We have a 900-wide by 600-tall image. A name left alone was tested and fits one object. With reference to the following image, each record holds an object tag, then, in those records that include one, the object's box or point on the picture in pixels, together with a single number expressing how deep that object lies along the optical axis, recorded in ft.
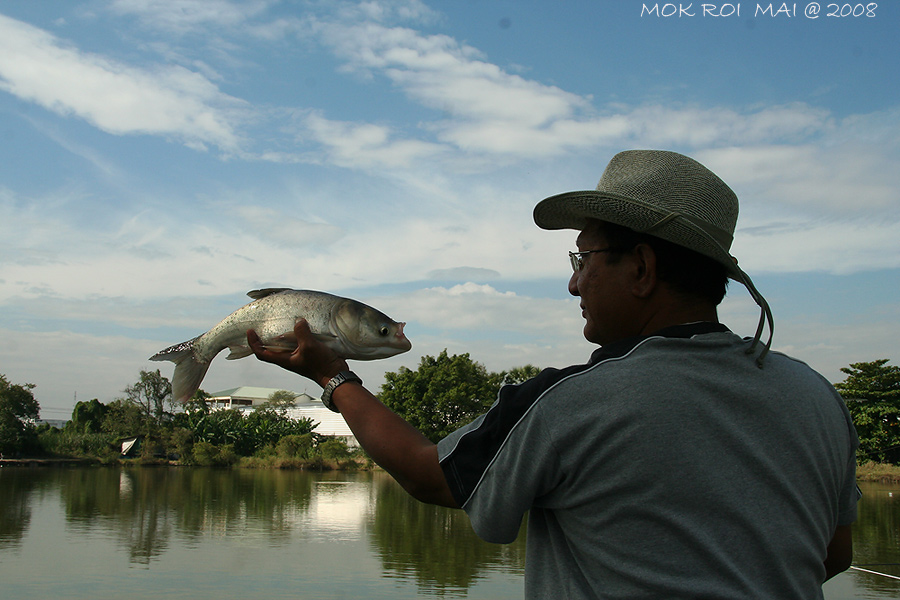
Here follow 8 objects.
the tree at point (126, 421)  205.77
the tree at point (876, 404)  134.41
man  4.52
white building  226.79
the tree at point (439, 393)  160.04
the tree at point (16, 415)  180.14
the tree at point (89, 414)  216.54
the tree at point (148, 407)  196.34
